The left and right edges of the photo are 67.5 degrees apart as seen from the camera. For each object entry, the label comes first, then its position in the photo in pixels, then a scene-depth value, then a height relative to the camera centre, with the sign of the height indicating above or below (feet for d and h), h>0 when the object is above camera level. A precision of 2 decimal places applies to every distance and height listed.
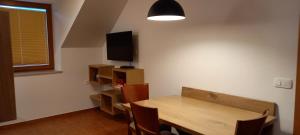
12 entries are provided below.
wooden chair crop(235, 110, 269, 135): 4.53 -1.48
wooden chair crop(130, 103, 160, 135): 5.93 -1.75
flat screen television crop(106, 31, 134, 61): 12.21 +0.51
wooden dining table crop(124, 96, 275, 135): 5.61 -1.79
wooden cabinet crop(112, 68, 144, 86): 11.78 -1.15
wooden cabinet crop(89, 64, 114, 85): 13.68 -1.17
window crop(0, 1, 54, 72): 12.37 +1.16
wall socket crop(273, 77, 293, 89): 6.55 -0.83
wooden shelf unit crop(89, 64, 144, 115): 12.00 -1.43
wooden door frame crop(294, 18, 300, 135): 5.89 -1.47
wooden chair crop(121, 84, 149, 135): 8.86 -1.54
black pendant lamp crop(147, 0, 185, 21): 6.59 +1.35
